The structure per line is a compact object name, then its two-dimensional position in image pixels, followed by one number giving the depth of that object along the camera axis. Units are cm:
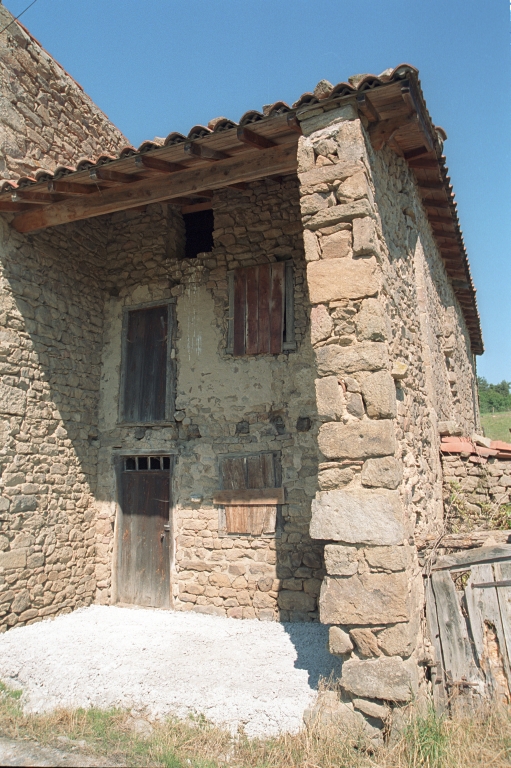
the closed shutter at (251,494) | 678
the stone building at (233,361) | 404
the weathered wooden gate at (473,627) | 403
